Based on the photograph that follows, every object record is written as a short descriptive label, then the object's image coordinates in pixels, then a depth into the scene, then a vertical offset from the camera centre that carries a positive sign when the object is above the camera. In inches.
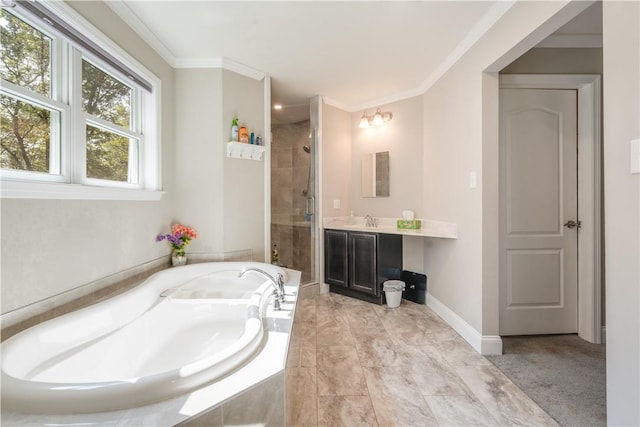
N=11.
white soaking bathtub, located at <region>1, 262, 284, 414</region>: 30.0 -21.8
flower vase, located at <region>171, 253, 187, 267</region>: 92.8 -15.9
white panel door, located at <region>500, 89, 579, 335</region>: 88.1 +0.1
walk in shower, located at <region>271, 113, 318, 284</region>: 158.2 +11.2
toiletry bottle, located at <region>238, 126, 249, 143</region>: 103.6 +29.4
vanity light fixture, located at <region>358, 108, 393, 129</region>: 130.0 +44.5
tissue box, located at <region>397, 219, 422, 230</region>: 117.3 -5.2
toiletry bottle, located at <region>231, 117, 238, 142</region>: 102.5 +30.7
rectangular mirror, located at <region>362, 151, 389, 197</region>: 134.1 +18.6
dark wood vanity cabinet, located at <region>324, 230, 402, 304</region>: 118.3 -22.2
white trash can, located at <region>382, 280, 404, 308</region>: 115.3 -33.5
